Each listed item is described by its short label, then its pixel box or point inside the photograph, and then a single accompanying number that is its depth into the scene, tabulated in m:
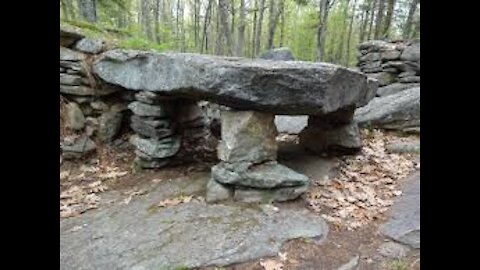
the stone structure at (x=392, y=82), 7.84
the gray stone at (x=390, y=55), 12.16
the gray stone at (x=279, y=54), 12.00
